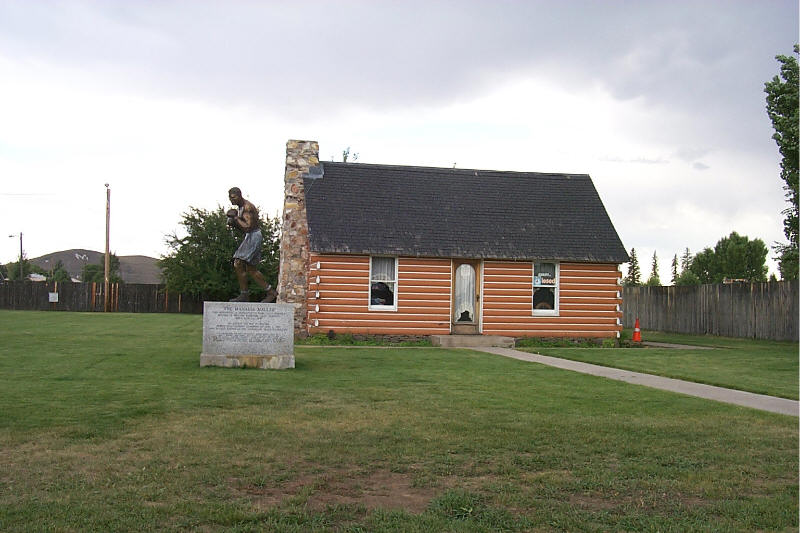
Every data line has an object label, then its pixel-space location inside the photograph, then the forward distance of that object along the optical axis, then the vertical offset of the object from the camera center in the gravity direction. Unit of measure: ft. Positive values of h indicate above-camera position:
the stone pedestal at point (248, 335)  49.37 -2.58
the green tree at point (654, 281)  191.93 +4.23
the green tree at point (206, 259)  164.35 +6.89
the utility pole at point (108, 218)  161.11 +14.49
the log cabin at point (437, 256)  77.05 +3.83
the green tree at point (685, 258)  304.87 +15.89
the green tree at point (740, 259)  180.96 +9.15
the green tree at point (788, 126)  68.39 +14.77
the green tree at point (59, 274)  255.41 +5.45
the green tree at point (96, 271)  264.03 +6.90
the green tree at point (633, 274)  256.58 +7.90
